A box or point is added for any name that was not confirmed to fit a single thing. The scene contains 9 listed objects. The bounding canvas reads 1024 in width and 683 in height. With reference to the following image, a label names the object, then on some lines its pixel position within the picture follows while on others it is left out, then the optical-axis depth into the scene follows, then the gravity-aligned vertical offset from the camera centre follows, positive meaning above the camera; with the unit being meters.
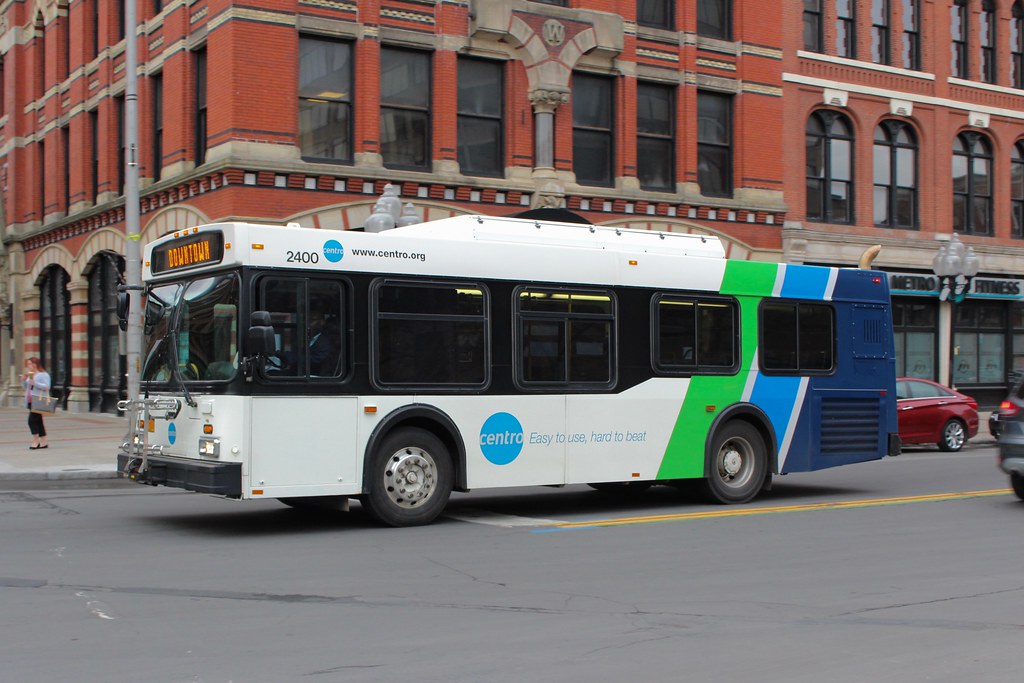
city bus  10.85 -0.03
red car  22.62 -1.04
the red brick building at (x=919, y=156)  29.94 +5.77
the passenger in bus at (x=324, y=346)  11.03 +0.17
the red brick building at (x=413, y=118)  22.00 +5.38
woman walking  19.88 -0.46
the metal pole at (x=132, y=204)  18.78 +2.71
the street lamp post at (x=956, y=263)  26.75 +2.36
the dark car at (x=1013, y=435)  13.16 -0.84
